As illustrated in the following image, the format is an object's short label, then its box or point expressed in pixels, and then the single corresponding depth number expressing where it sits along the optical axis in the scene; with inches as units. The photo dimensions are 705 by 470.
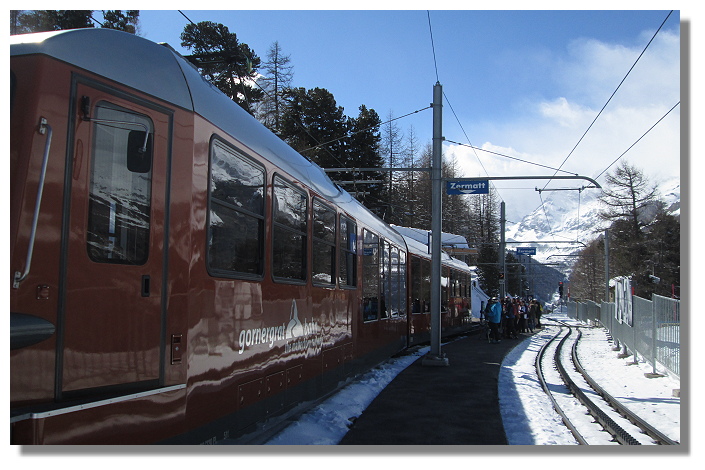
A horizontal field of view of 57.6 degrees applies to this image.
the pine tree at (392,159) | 1956.2
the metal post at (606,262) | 1579.8
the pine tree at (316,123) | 1347.2
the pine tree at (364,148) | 1390.3
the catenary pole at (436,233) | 531.8
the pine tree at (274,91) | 1450.5
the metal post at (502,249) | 1442.8
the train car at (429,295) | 644.7
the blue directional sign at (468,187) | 577.6
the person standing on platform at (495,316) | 808.3
